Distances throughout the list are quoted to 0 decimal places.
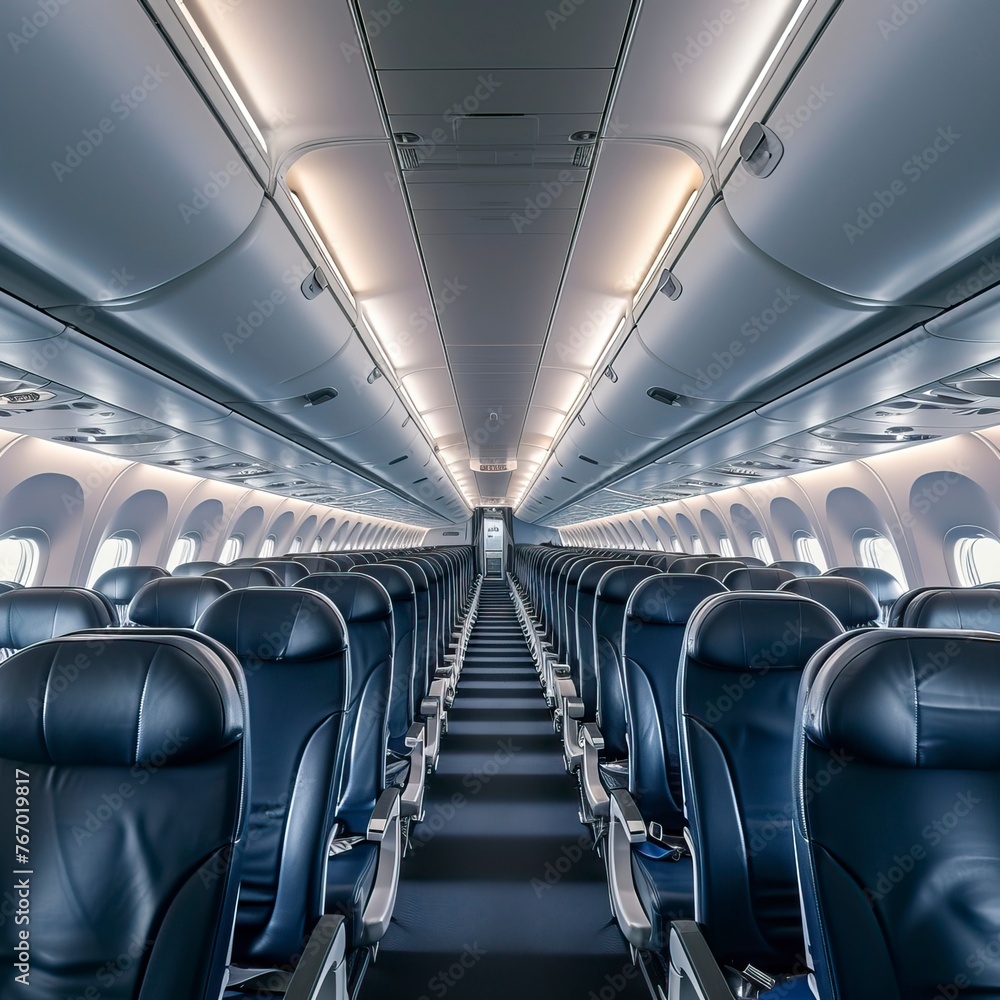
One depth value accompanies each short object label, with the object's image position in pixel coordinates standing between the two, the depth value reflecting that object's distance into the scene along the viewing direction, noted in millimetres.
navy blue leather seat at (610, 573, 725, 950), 2883
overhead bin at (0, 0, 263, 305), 1300
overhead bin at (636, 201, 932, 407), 2324
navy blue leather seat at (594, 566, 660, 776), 3822
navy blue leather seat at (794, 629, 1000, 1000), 1283
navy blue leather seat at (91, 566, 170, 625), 5348
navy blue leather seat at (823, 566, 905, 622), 4746
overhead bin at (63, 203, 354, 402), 2340
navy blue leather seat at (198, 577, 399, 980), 2006
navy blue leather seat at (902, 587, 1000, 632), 2861
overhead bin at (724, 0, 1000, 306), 1256
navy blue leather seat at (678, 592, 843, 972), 2025
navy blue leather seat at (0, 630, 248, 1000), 1347
